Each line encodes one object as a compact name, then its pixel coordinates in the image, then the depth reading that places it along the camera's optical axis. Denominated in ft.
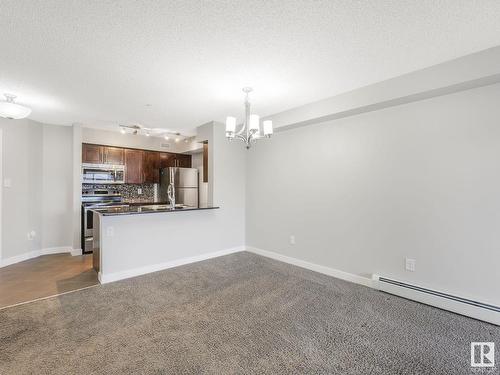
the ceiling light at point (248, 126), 8.83
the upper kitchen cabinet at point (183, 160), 21.16
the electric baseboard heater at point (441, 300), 7.29
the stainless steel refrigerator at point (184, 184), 18.67
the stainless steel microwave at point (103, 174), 16.47
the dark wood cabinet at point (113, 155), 17.26
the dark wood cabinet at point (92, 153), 16.40
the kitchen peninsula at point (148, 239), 10.82
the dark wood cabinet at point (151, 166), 19.16
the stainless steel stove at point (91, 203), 15.51
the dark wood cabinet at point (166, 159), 20.20
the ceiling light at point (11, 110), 9.73
